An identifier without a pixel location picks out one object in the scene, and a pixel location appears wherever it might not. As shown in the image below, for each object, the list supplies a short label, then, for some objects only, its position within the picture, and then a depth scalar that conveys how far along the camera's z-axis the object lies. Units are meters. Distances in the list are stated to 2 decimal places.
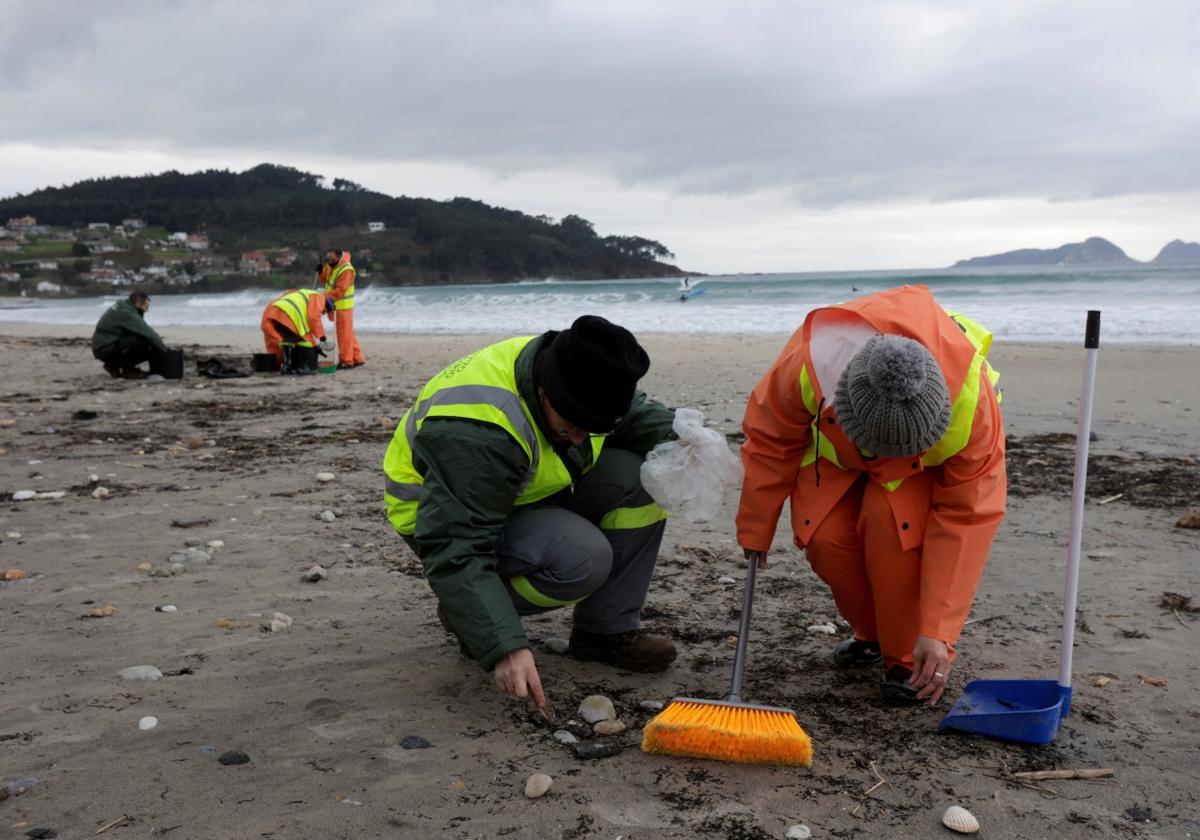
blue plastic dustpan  2.46
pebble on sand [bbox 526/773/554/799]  2.21
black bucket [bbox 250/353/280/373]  11.59
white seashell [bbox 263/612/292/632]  3.21
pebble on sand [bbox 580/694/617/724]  2.65
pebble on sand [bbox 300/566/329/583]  3.73
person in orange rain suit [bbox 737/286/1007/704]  2.37
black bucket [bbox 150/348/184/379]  10.66
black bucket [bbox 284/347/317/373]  11.58
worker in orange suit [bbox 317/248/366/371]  12.24
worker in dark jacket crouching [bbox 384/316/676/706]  2.43
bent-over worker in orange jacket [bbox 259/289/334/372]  11.30
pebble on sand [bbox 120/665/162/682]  2.79
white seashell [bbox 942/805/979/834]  2.09
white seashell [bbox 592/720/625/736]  2.57
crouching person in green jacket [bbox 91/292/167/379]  10.38
